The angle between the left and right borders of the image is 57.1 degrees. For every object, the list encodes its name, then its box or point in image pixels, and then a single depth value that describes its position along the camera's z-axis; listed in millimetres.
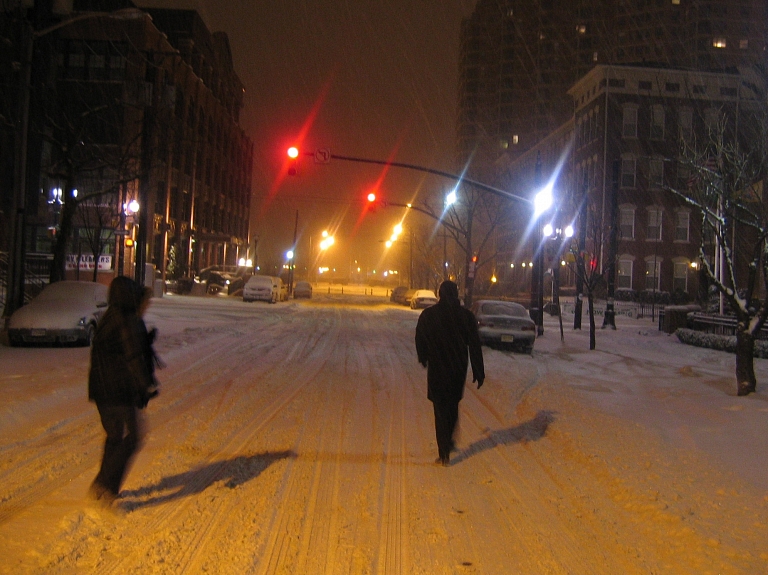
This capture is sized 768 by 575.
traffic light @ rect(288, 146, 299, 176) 18578
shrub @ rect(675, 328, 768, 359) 19156
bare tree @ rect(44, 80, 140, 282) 19828
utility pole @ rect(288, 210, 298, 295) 60219
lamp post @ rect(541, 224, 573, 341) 24562
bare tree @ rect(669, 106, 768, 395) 12742
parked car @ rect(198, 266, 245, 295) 53656
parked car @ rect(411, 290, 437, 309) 49072
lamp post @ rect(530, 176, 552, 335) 23672
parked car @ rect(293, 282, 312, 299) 59938
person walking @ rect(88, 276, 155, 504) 5492
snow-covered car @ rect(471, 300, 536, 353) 19859
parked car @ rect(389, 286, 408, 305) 59906
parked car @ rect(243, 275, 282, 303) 44531
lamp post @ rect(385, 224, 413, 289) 63678
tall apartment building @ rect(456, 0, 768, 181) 97750
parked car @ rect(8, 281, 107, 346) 15602
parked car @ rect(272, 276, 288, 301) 46197
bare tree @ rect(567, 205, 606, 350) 23641
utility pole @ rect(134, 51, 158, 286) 22703
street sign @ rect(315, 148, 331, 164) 19531
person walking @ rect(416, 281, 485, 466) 7262
